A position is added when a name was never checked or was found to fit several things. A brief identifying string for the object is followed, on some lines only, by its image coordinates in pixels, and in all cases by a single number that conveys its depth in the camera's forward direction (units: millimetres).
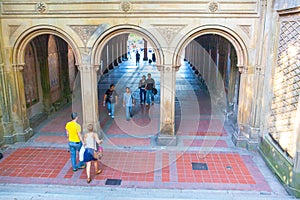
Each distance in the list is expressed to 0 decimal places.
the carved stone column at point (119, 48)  27178
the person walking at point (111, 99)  11125
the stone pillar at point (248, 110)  8555
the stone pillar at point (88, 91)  8754
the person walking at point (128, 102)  11162
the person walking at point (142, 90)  13200
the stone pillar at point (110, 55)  23217
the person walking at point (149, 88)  12906
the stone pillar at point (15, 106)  8977
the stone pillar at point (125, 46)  30172
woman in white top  6672
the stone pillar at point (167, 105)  8703
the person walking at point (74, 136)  6898
